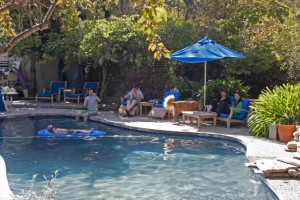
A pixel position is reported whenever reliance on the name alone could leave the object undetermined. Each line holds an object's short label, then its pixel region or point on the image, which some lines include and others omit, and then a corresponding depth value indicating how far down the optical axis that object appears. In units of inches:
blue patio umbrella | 493.7
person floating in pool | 465.6
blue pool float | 465.7
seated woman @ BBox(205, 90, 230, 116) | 494.6
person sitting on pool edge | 570.6
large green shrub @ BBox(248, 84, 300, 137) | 406.9
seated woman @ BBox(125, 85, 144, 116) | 586.2
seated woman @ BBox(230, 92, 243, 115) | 479.8
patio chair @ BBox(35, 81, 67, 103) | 775.2
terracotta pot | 392.5
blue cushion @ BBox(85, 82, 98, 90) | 757.8
